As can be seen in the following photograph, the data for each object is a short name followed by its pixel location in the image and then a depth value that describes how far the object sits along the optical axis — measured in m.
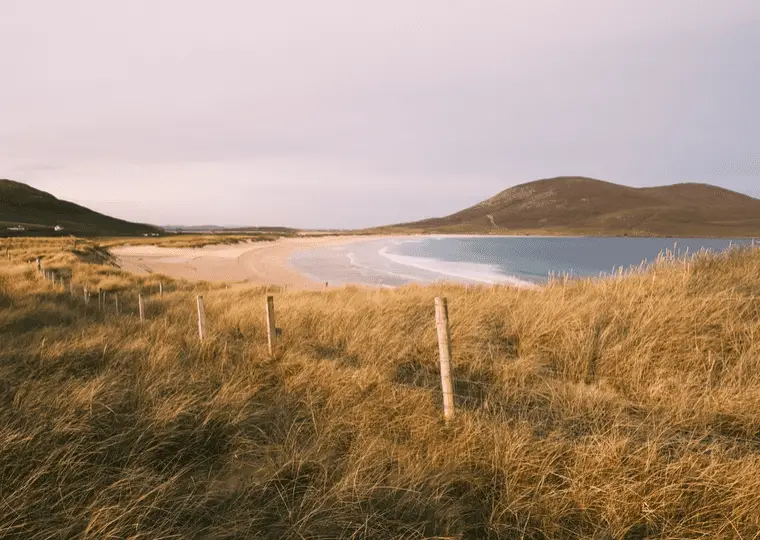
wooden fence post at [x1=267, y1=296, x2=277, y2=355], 5.87
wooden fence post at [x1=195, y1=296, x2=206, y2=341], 6.42
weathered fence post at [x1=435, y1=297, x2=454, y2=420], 3.61
